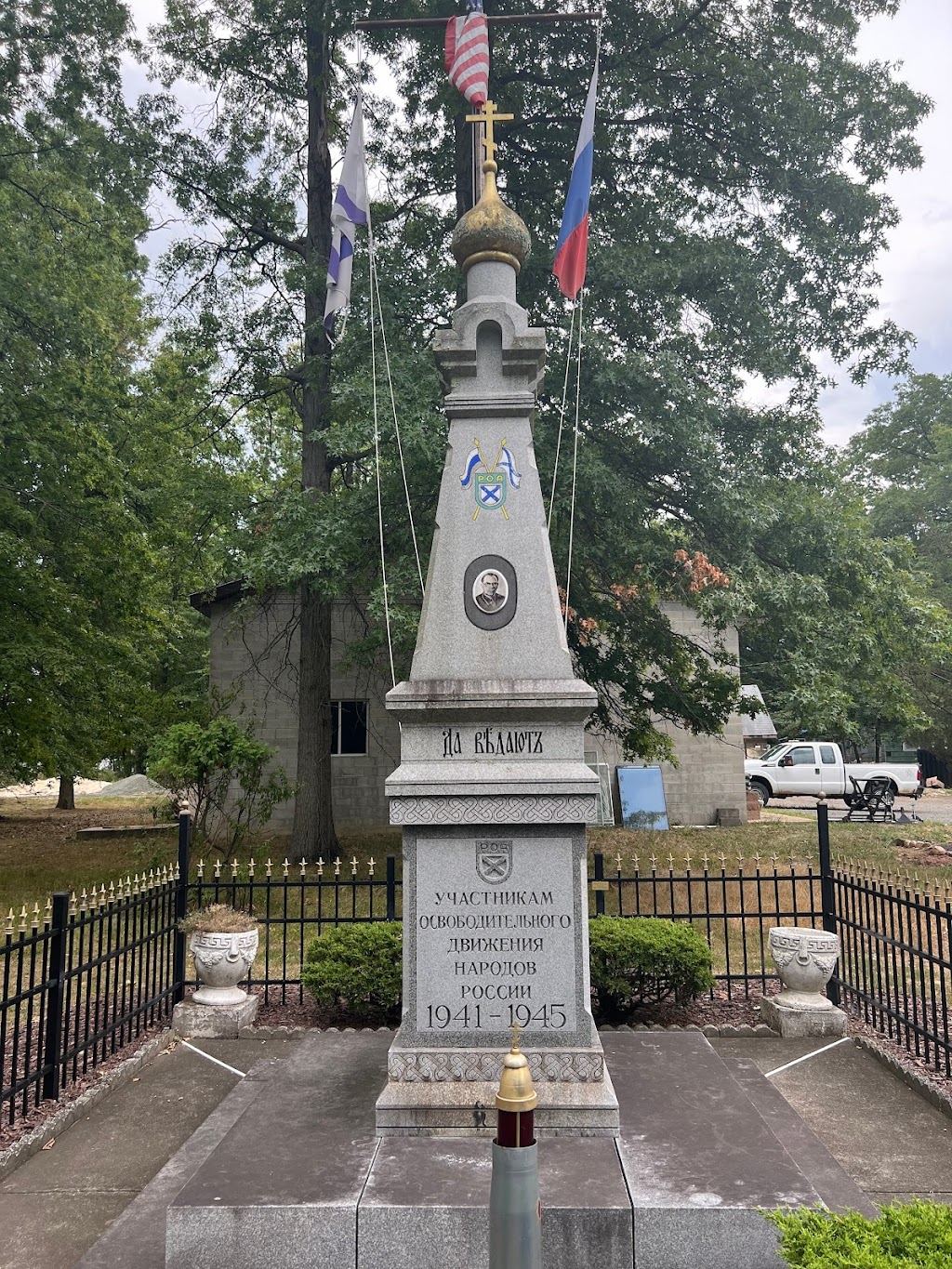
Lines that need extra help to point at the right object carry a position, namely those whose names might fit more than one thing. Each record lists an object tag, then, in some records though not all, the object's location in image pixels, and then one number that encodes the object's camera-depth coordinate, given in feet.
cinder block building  62.90
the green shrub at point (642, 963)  25.11
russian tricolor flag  26.89
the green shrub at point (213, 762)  45.27
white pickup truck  95.91
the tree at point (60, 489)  50.90
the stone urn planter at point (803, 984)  25.08
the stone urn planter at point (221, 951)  26.07
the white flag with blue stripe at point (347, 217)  27.94
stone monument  16.62
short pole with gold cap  7.93
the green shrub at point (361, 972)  25.00
